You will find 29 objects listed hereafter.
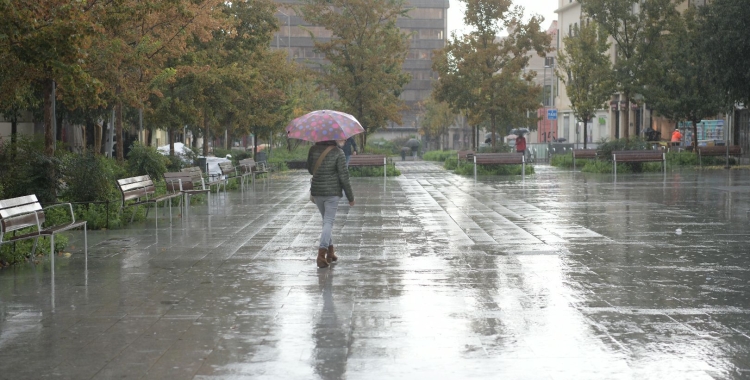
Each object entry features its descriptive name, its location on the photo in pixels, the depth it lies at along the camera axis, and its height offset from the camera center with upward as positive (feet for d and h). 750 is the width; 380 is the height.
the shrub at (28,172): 50.88 -1.15
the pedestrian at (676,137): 173.99 +1.00
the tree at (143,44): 62.13 +7.02
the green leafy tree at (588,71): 146.61 +10.84
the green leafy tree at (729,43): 106.01 +10.63
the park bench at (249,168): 95.30 -1.98
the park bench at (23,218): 35.58 -2.50
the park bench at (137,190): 54.02 -2.30
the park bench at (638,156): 115.65 -1.46
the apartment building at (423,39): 494.59 +52.38
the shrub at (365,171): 118.21 -2.95
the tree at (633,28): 135.03 +15.56
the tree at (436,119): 252.54 +6.85
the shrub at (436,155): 199.44 -2.10
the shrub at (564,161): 146.26 -2.57
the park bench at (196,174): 71.03 -1.87
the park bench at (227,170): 87.85 -2.10
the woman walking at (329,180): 38.70 -1.29
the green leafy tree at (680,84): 128.16 +8.07
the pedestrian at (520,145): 163.69 -0.08
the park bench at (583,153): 139.13 -1.27
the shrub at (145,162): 71.51 -0.96
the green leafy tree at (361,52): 131.23 +12.32
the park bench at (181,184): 63.10 -2.24
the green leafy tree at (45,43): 42.37 +4.54
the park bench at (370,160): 113.80 -1.57
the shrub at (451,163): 147.76 -2.64
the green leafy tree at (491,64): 132.46 +10.74
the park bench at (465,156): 132.01 -1.44
